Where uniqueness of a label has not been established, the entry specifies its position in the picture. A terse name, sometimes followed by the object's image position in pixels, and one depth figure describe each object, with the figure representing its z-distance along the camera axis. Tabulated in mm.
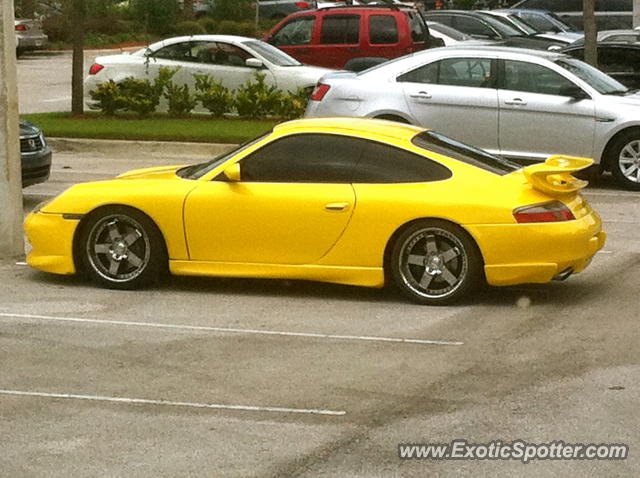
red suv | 29016
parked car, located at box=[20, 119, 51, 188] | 16219
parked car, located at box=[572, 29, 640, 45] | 31516
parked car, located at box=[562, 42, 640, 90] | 24703
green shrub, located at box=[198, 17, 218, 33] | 45844
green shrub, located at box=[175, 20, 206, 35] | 40353
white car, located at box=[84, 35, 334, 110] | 26266
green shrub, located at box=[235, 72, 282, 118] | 24844
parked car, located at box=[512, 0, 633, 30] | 44156
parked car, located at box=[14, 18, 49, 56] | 44594
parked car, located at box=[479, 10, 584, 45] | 35712
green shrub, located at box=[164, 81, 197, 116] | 25453
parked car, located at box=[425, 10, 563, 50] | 36406
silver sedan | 18328
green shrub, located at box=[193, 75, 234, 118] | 25125
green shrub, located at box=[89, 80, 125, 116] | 25406
